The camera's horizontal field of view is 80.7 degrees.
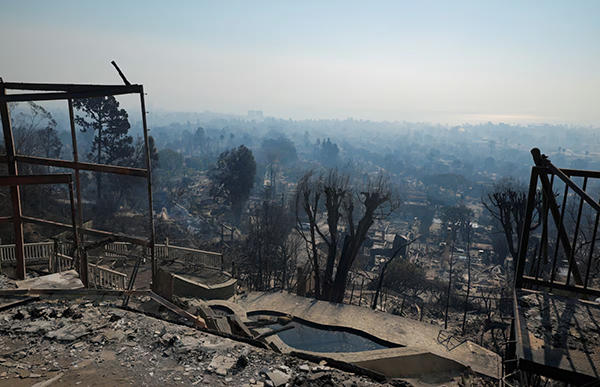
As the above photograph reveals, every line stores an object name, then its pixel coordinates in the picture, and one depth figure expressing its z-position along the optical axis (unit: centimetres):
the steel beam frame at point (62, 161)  679
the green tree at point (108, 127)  2847
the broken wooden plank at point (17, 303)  484
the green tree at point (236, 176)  4225
